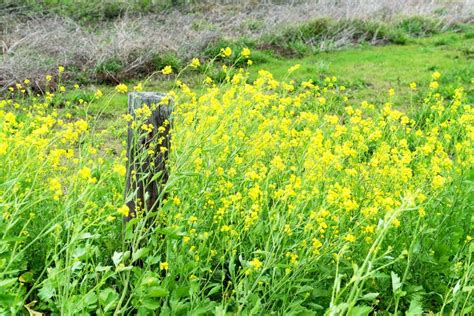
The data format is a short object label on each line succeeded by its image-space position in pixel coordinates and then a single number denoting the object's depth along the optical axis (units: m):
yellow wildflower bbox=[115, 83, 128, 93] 3.31
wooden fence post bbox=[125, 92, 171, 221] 3.15
